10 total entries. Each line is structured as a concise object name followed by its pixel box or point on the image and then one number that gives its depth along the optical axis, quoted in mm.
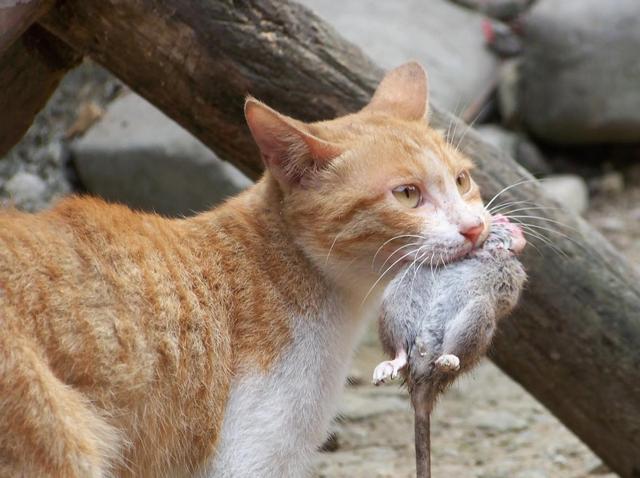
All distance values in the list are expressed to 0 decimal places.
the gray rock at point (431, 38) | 14602
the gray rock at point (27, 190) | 11781
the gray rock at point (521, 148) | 16437
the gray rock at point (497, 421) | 10836
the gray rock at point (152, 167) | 12039
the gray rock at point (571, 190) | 15516
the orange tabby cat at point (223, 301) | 5652
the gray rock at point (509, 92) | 16766
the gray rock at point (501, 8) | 17750
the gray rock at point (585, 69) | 16016
